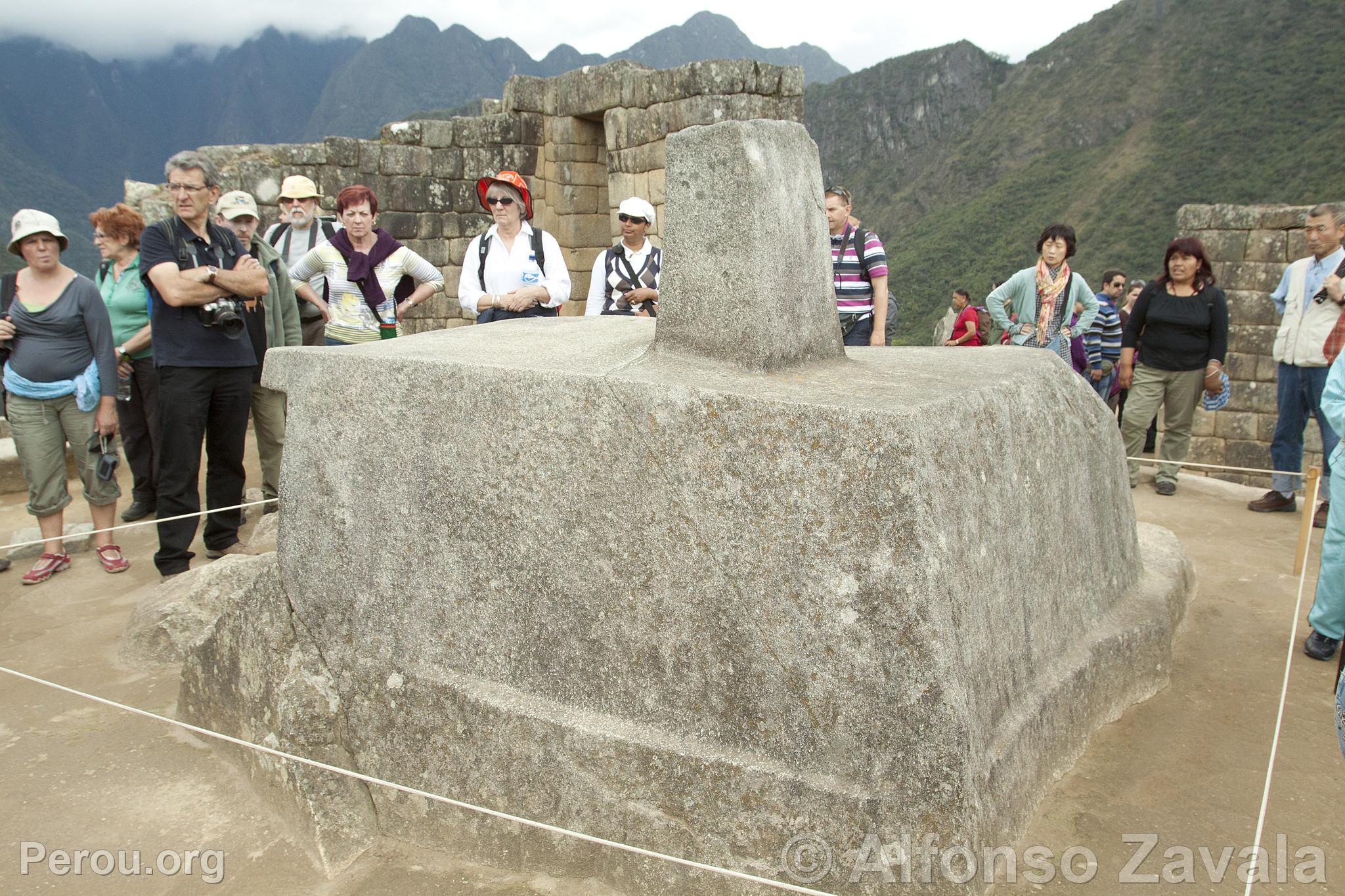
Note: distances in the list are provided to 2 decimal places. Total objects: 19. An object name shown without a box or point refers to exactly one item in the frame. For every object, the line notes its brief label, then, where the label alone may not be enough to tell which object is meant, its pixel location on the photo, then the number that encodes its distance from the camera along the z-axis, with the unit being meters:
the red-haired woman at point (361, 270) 4.69
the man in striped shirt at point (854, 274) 5.03
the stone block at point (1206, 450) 8.62
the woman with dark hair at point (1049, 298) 5.28
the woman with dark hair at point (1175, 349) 5.32
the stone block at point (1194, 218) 8.30
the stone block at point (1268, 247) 8.08
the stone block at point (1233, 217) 8.12
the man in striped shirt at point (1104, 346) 6.25
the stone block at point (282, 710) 2.30
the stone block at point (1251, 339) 8.28
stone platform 1.85
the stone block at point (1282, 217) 7.93
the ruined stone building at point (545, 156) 8.02
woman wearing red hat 4.59
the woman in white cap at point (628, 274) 4.99
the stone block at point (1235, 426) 8.52
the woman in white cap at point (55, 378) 4.16
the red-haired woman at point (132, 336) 4.82
